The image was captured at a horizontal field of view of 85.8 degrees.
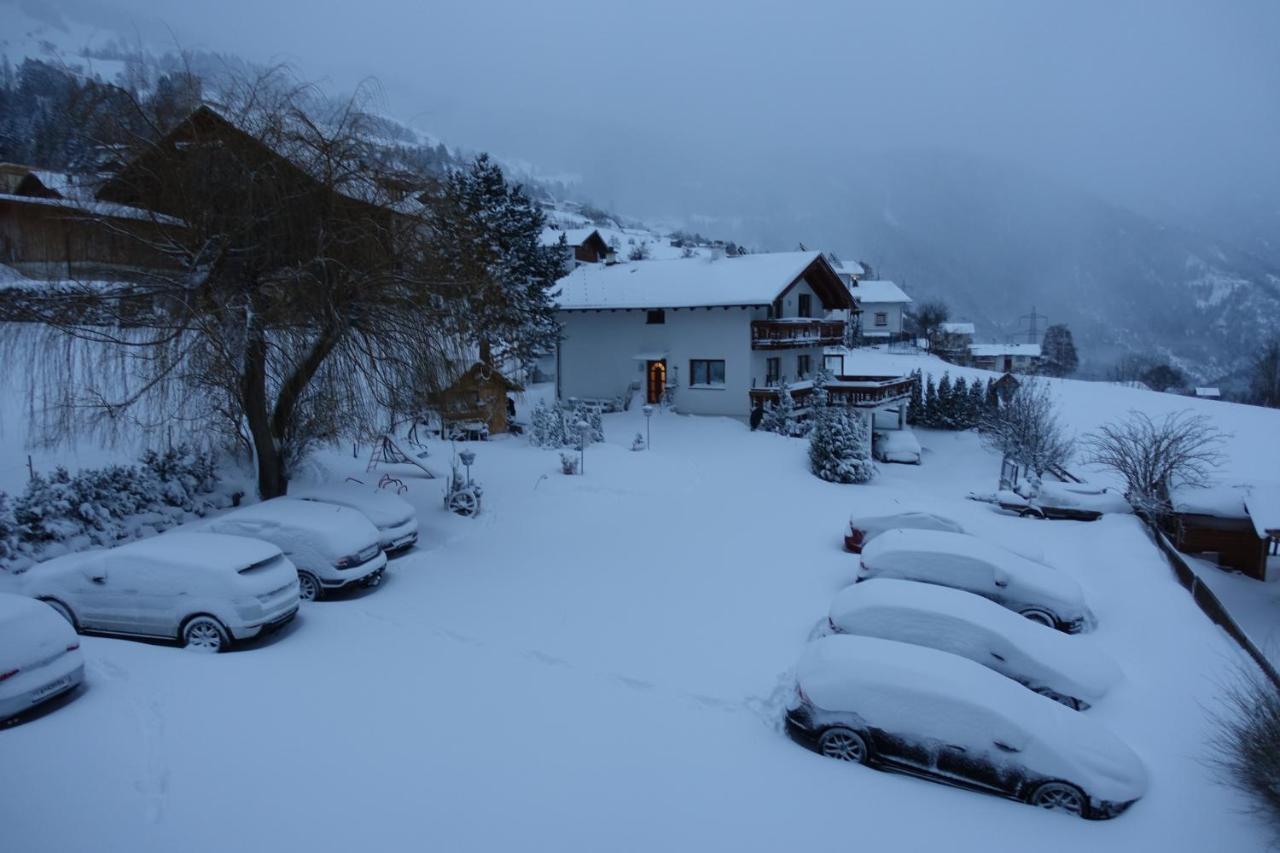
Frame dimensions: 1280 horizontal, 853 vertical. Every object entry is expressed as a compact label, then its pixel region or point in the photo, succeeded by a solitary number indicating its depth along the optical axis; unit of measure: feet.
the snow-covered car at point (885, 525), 45.98
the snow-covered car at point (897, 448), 103.96
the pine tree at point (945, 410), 124.77
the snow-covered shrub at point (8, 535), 34.55
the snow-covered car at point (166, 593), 28.78
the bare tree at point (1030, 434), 82.89
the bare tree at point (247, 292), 38.22
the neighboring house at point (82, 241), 38.11
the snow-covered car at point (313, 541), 35.76
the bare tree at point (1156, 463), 65.87
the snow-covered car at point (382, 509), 42.24
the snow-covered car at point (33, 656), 21.49
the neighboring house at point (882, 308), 243.19
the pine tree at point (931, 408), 125.29
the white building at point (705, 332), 98.94
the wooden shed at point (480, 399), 53.16
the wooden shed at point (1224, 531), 58.44
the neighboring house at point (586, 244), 207.21
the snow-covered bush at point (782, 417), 93.09
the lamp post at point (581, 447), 65.82
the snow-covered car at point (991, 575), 35.58
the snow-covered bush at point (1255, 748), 21.07
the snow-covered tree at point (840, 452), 73.61
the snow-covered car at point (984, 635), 27.09
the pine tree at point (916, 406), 126.11
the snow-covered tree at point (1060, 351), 288.14
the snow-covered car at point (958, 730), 21.71
